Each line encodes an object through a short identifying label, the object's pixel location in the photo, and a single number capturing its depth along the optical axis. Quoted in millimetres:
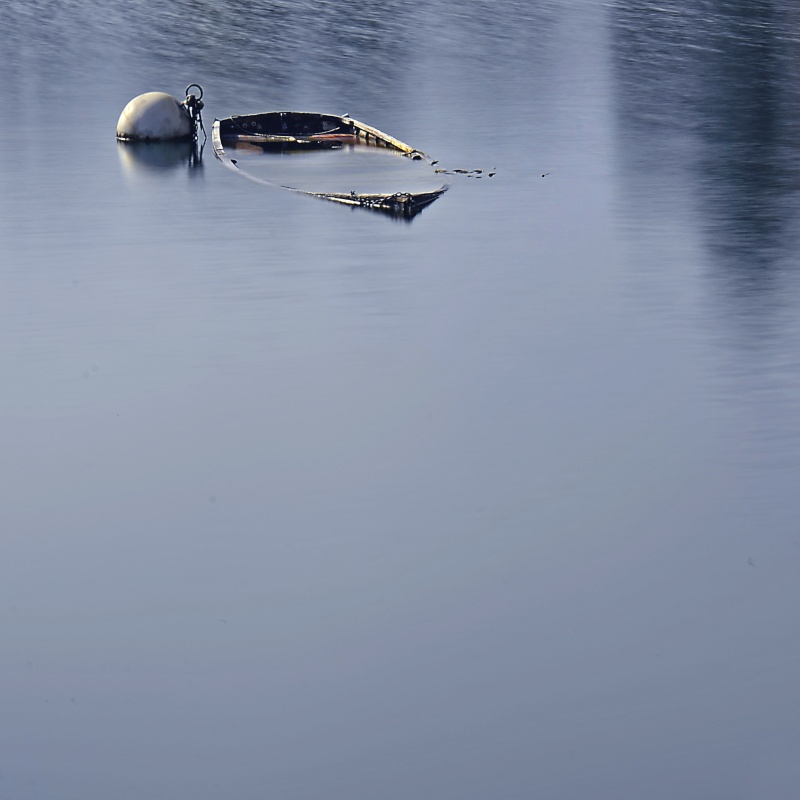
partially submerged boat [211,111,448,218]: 55188
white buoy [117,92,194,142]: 61000
